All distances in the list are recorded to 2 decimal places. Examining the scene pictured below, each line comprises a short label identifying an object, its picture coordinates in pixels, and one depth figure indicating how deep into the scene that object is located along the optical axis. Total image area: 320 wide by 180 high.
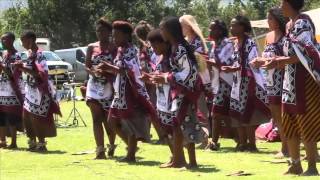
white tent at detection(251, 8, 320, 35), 19.42
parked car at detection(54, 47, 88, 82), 39.20
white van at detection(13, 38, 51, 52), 41.13
